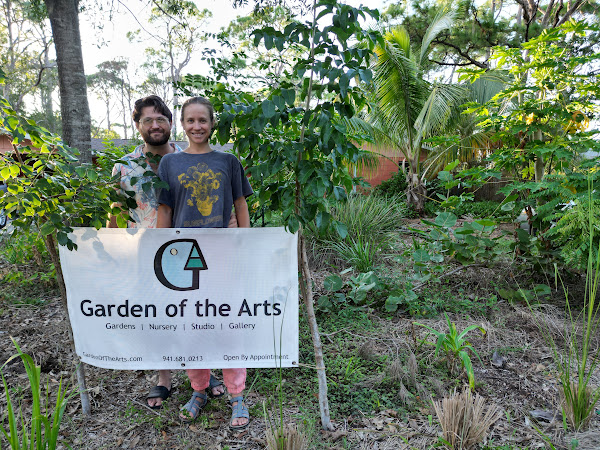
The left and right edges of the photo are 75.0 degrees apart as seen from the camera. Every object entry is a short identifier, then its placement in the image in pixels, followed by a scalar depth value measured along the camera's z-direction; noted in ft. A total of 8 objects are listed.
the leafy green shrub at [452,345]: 7.59
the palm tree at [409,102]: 27.14
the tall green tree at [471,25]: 39.22
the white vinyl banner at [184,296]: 6.66
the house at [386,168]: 48.03
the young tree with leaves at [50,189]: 5.44
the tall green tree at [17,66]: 66.80
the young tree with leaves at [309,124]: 5.05
